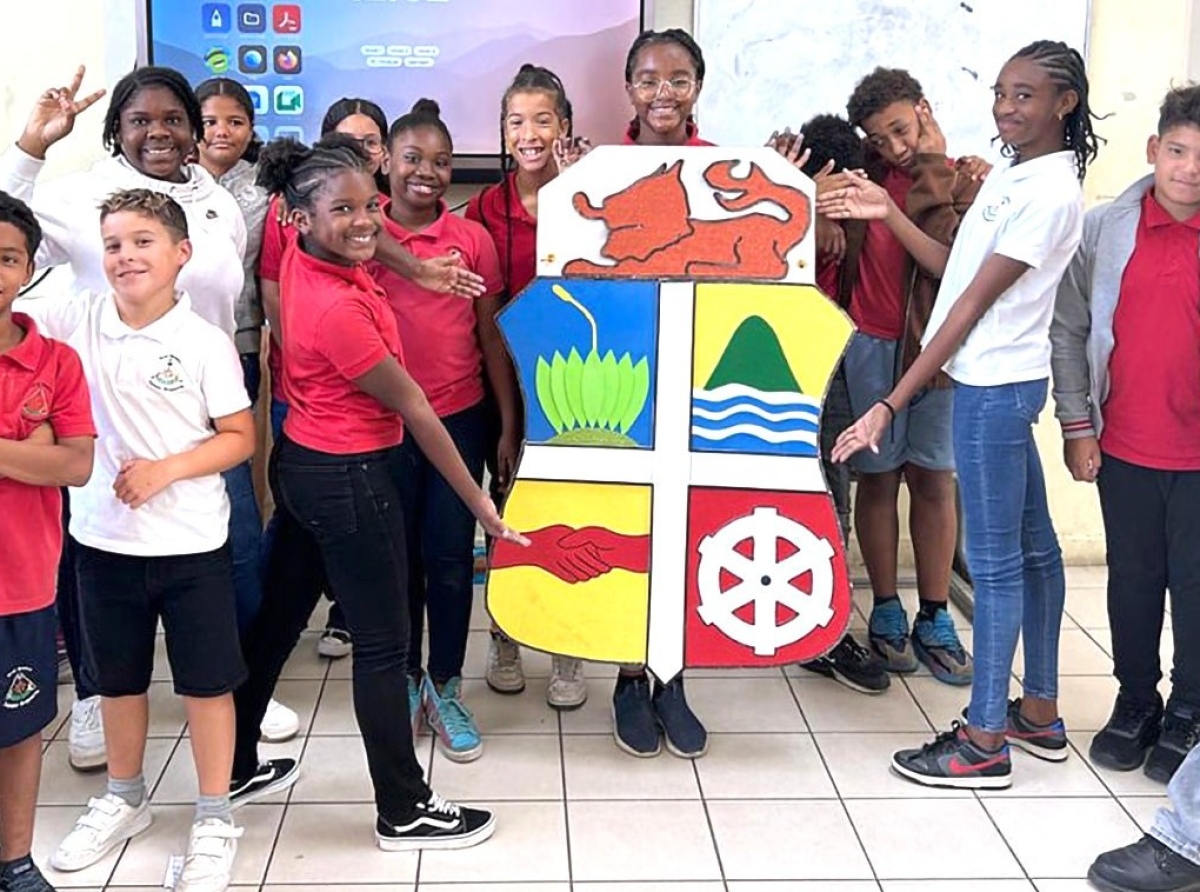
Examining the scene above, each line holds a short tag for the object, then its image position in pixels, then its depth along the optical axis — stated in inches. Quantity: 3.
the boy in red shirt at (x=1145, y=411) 94.9
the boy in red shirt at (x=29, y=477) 76.0
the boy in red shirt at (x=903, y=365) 110.5
